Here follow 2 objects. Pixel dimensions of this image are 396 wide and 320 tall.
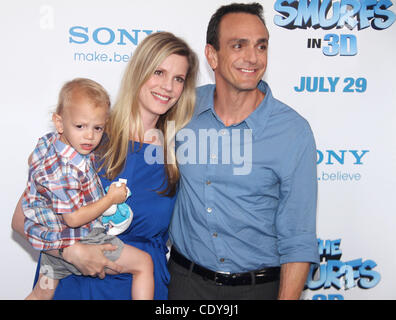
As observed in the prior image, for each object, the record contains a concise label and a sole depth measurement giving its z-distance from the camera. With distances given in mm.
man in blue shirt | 1630
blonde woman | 1689
